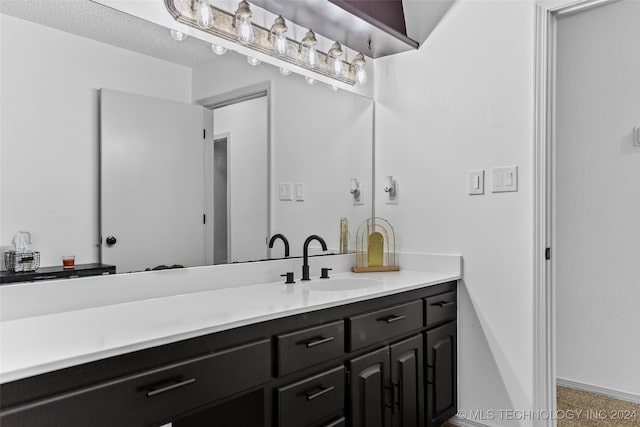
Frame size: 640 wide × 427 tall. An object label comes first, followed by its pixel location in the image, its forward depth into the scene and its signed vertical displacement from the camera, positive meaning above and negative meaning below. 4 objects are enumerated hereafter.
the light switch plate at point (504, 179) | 2.14 +0.15
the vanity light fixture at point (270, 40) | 1.77 +0.76
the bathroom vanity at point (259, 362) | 0.98 -0.41
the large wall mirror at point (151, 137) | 1.36 +0.27
